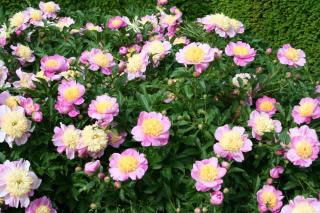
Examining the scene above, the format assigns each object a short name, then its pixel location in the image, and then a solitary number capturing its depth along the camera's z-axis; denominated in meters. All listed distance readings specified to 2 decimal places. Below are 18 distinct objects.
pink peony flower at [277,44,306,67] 2.59
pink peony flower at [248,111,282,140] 2.19
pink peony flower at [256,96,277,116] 2.33
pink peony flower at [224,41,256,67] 2.49
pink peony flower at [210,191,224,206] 1.97
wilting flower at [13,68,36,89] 2.47
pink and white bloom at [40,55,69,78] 2.47
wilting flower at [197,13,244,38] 2.71
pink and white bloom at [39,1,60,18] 3.28
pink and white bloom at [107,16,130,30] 2.99
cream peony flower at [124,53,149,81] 2.49
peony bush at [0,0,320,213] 2.06
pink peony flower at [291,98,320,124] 2.26
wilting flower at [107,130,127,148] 2.15
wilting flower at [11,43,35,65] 2.73
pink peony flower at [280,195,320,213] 2.01
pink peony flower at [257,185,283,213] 2.06
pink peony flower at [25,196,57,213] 2.06
